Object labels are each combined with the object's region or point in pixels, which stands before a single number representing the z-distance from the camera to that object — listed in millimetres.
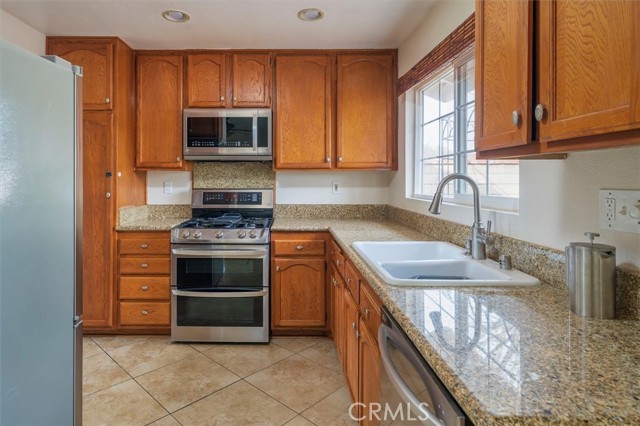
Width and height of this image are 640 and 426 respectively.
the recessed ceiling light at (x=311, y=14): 2273
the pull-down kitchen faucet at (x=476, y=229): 1476
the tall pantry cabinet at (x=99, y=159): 2627
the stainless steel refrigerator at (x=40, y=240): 914
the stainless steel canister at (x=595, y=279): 884
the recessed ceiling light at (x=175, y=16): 2293
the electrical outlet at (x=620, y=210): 890
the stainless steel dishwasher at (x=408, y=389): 689
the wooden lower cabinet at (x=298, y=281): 2656
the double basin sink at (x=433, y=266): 1160
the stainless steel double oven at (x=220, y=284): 2596
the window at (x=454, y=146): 1692
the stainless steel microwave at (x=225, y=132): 2832
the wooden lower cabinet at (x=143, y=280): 2672
